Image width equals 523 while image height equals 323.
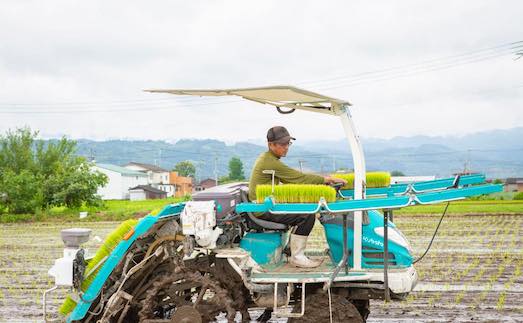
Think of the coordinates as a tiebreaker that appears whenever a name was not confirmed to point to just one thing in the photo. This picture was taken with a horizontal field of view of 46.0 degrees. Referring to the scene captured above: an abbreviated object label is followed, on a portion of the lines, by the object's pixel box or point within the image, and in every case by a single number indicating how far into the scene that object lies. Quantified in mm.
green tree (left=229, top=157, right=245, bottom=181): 111775
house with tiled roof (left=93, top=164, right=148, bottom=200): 115062
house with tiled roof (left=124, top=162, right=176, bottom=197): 134000
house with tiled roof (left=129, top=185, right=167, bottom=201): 105125
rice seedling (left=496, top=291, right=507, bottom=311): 8289
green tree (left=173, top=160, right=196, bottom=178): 152375
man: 6113
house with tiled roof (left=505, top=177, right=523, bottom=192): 95938
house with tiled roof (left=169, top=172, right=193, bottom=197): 120312
